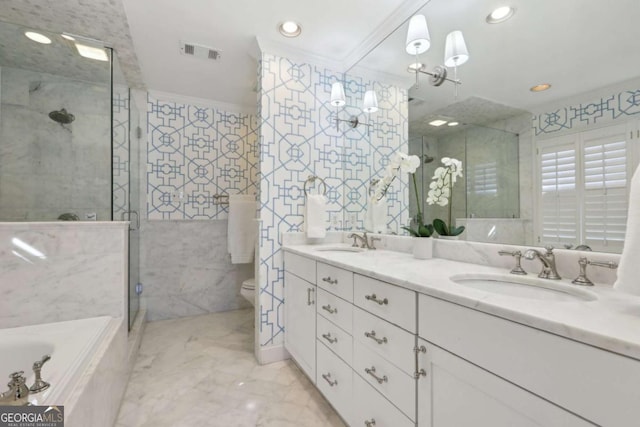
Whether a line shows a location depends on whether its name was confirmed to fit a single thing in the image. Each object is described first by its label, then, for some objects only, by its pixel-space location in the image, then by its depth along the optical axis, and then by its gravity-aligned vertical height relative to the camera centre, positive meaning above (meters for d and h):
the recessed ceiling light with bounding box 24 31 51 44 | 1.87 +1.22
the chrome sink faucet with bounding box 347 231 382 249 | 2.01 -0.19
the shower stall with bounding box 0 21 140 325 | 1.97 +0.62
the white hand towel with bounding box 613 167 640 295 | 0.62 -0.09
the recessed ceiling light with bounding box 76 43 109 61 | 1.96 +1.18
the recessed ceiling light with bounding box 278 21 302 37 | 1.83 +1.27
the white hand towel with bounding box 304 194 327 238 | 2.13 -0.01
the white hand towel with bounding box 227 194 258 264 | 2.90 -0.18
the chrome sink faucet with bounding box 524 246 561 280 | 0.99 -0.17
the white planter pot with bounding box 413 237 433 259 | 1.47 -0.18
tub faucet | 0.84 -0.56
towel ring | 2.19 +0.27
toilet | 2.54 -0.71
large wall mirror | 0.94 +0.41
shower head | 2.13 +0.76
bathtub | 0.96 -0.60
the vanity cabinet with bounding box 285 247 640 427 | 0.52 -0.40
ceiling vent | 2.08 +1.27
